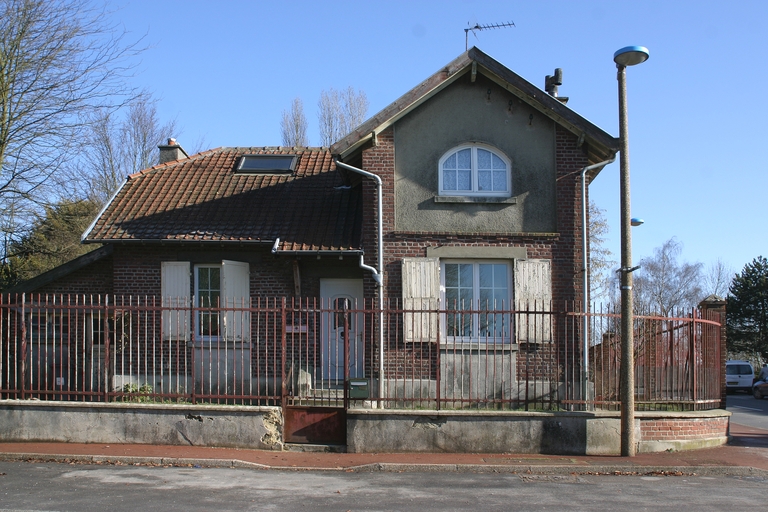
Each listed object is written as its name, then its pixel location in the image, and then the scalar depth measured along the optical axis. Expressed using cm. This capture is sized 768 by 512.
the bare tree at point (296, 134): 3497
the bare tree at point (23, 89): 1764
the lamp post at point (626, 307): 1119
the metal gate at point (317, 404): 1156
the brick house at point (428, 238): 1386
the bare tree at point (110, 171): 3050
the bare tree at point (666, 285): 5512
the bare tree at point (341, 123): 3409
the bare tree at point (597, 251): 3006
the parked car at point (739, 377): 3669
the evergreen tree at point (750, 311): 4388
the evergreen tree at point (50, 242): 2112
